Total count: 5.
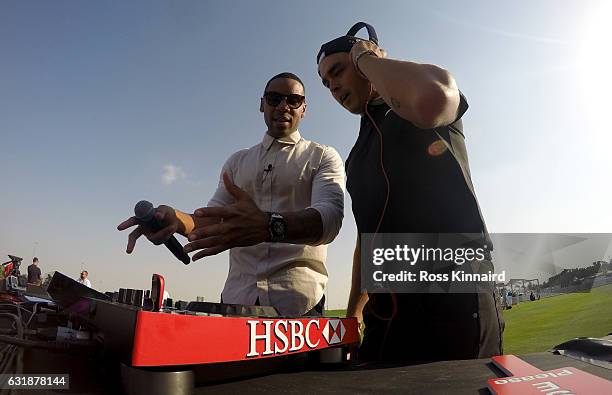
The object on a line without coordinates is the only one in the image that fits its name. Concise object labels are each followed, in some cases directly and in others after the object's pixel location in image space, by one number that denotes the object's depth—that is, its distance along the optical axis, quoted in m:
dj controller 0.67
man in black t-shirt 1.39
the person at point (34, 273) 10.37
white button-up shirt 1.71
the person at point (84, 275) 12.51
